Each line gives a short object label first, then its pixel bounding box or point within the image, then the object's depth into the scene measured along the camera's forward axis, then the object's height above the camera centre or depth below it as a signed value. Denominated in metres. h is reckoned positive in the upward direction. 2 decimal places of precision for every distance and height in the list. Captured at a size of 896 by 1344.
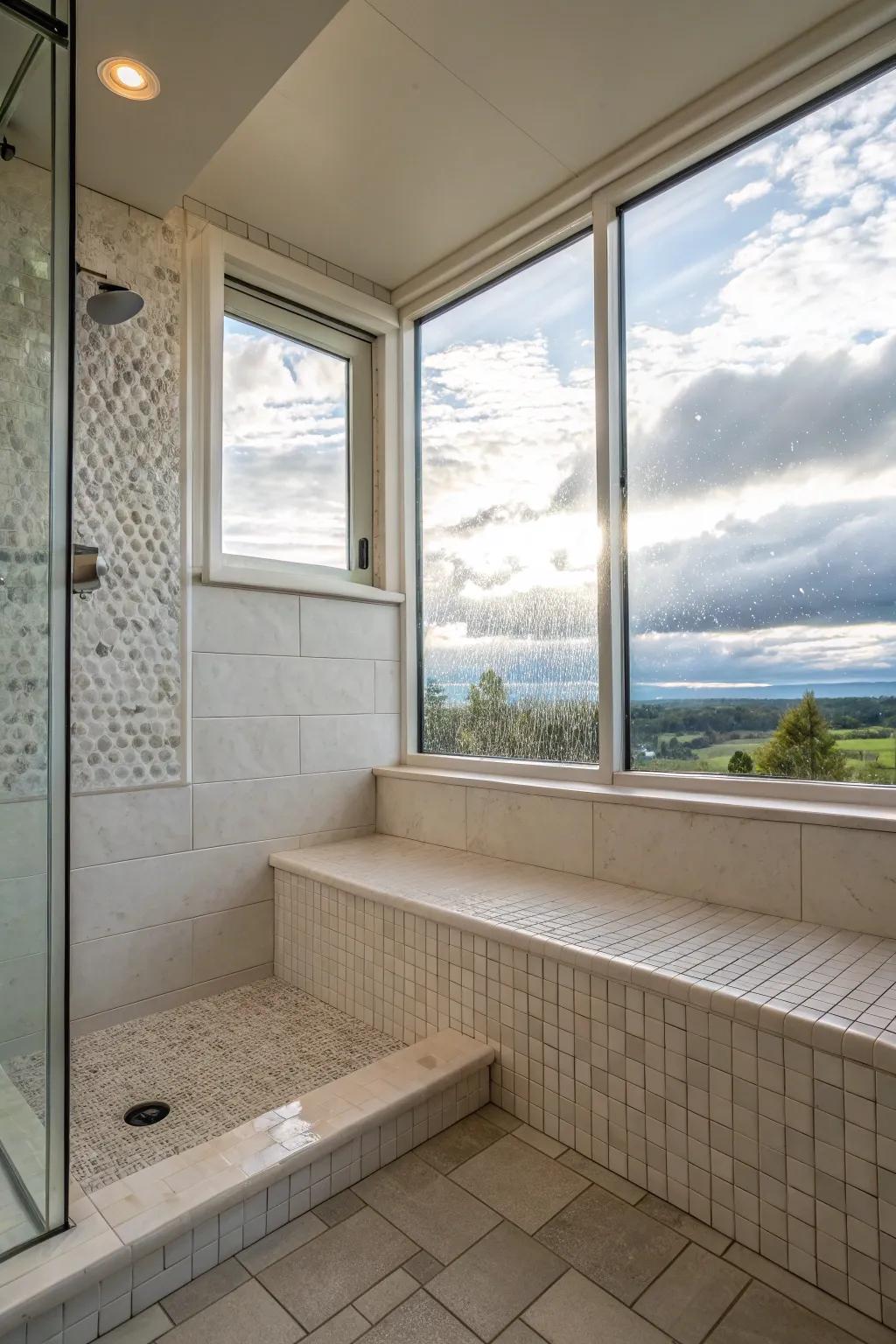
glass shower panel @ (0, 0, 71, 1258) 1.27 +0.11
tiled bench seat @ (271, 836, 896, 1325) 1.22 -0.70
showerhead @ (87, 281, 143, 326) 1.99 +1.05
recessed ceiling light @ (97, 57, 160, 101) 1.71 +1.44
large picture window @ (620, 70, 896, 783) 1.82 +0.64
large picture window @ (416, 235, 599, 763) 2.49 +0.64
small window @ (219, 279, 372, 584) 2.64 +0.95
